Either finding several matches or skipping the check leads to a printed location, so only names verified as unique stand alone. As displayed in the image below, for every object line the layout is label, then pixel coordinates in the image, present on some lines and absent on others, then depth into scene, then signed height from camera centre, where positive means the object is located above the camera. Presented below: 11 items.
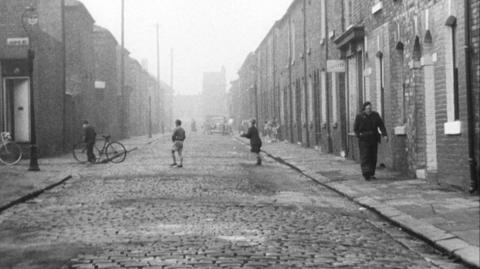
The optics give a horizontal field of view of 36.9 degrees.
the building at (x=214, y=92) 142.00 +7.93
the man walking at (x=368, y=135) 16.03 -0.15
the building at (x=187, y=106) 165.00 +6.12
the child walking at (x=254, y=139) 23.23 -0.27
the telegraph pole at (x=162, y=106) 99.07 +3.73
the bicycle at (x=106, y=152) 24.99 -0.65
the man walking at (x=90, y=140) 24.38 -0.21
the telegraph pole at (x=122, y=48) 44.78 +5.36
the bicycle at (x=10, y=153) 23.30 -0.57
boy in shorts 22.50 -0.21
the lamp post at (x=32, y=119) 20.48 +0.46
